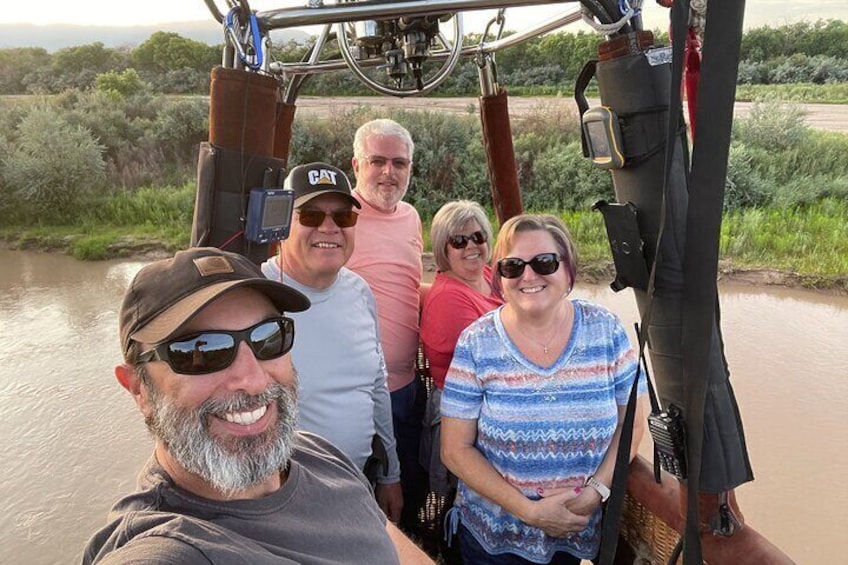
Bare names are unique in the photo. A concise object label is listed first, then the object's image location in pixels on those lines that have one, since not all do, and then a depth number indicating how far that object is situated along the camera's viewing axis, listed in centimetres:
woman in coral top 203
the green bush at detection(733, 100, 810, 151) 1052
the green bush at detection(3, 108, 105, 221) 1011
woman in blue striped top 160
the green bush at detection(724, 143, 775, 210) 873
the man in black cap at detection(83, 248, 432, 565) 100
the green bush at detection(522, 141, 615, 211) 945
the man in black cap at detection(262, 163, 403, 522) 170
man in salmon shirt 224
